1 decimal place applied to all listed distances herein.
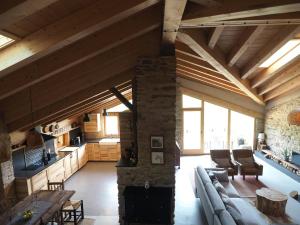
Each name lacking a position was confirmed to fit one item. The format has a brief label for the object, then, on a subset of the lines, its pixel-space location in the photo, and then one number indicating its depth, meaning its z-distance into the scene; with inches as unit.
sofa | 170.1
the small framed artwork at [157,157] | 209.6
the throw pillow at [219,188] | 216.4
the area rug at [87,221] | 230.8
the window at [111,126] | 472.4
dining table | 173.2
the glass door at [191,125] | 447.5
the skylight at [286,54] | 202.8
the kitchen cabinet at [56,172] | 299.4
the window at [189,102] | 447.8
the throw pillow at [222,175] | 274.1
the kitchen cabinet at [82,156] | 398.9
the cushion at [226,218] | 157.3
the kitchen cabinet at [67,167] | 343.9
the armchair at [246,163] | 317.0
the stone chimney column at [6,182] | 212.4
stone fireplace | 200.1
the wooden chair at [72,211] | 224.2
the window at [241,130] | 450.5
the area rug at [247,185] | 276.4
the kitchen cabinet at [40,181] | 261.7
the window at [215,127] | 448.5
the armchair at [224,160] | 324.1
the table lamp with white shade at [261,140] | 424.6
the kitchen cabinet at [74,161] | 370.0
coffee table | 222.1
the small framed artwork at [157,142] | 207.3
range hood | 203.3
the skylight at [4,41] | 110.9
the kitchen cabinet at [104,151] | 431.8
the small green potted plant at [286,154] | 344.5
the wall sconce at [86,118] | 405.1
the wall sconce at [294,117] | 217.3
